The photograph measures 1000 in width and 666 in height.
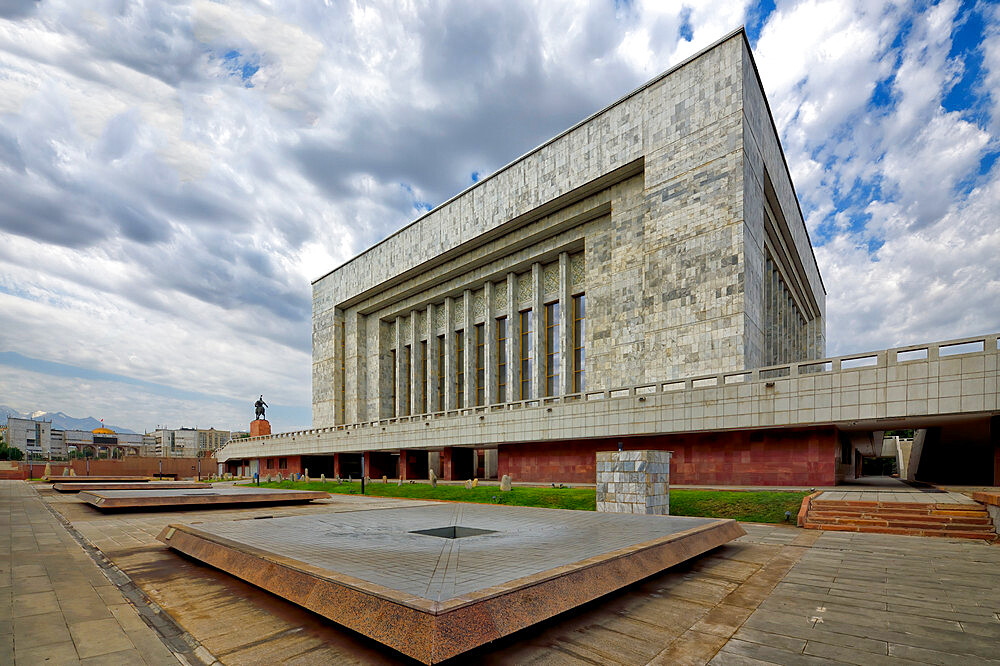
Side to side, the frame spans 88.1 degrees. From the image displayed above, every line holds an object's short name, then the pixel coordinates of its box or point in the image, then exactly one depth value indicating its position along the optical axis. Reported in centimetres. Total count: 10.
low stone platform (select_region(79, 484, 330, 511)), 1655
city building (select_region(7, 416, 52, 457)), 13988
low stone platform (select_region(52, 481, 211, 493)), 2698
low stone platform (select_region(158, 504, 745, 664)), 409
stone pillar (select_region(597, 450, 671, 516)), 1347
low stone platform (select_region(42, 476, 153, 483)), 4075
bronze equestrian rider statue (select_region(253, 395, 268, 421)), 6475
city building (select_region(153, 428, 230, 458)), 17538
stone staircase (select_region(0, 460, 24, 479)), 5234
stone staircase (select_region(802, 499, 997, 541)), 1145
